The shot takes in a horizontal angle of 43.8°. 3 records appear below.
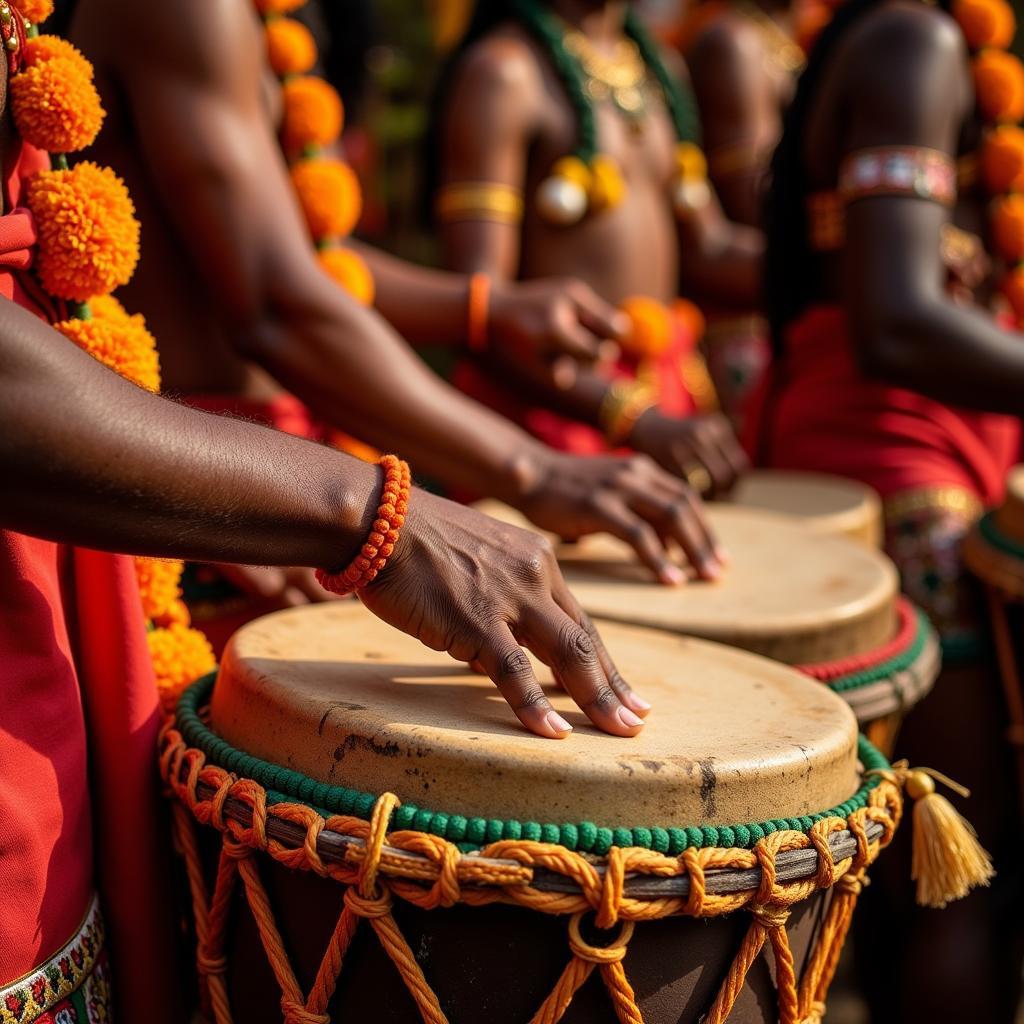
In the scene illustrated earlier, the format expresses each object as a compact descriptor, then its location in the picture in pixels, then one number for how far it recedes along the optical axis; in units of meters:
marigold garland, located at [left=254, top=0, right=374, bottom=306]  2.09
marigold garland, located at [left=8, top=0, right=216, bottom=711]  1.20
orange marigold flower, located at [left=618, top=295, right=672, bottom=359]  2.92
